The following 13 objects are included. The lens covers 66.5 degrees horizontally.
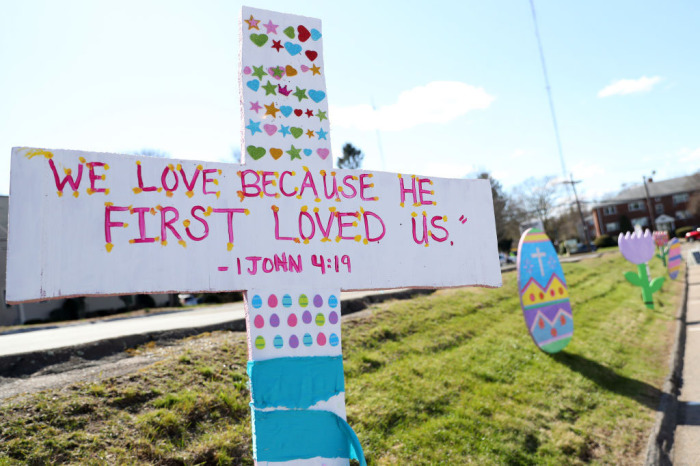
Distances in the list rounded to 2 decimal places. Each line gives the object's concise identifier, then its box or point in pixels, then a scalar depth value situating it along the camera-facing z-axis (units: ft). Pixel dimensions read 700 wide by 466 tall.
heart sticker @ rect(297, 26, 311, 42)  8.59
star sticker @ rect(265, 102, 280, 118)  8.24
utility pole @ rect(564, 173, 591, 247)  148.23
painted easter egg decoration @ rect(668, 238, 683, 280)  67.26
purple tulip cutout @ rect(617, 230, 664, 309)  43.37
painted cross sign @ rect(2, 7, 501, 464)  6.85
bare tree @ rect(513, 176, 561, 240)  179.11
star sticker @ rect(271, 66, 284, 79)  8.37
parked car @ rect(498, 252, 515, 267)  121.27
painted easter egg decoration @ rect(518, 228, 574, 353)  25.26
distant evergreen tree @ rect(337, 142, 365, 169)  132.46
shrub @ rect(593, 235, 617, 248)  173.68
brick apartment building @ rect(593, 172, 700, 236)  214.48
